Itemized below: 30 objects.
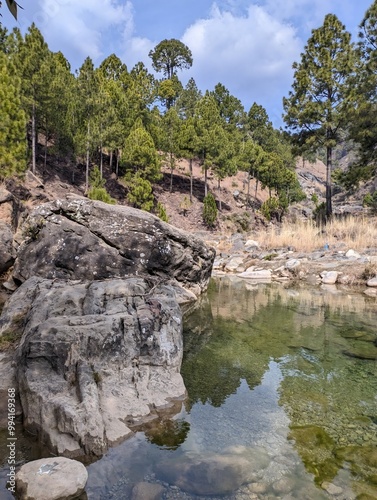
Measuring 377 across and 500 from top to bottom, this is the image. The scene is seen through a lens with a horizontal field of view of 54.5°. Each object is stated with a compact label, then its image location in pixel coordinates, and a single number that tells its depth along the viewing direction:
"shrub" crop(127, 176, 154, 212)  25.30
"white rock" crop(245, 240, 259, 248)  16.78
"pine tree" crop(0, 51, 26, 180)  13.43
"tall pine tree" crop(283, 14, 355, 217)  20.12
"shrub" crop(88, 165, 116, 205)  19.67
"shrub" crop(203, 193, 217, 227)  28.64
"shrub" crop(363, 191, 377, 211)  35.36
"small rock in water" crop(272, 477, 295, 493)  2.59
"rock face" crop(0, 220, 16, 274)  8.07
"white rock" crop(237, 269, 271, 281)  12.62
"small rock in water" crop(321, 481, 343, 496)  2.59
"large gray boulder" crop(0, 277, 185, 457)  2.97
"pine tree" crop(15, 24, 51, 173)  19.62
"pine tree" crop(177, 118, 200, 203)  30.00
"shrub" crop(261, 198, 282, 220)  34.00
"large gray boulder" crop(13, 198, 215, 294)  7.71
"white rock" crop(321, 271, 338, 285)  11.52
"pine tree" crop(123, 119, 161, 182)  25.81
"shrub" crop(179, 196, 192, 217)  30.76
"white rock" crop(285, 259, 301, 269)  12.62
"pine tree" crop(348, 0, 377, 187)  16.58
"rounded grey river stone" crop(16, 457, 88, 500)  2.30
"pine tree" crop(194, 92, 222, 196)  29.97
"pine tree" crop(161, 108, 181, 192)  31.27
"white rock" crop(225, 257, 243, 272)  14.37
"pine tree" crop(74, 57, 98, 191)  23.70
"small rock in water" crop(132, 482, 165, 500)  2.45
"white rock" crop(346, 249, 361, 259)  12.44
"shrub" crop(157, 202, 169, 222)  22.84
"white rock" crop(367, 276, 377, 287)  10.36
